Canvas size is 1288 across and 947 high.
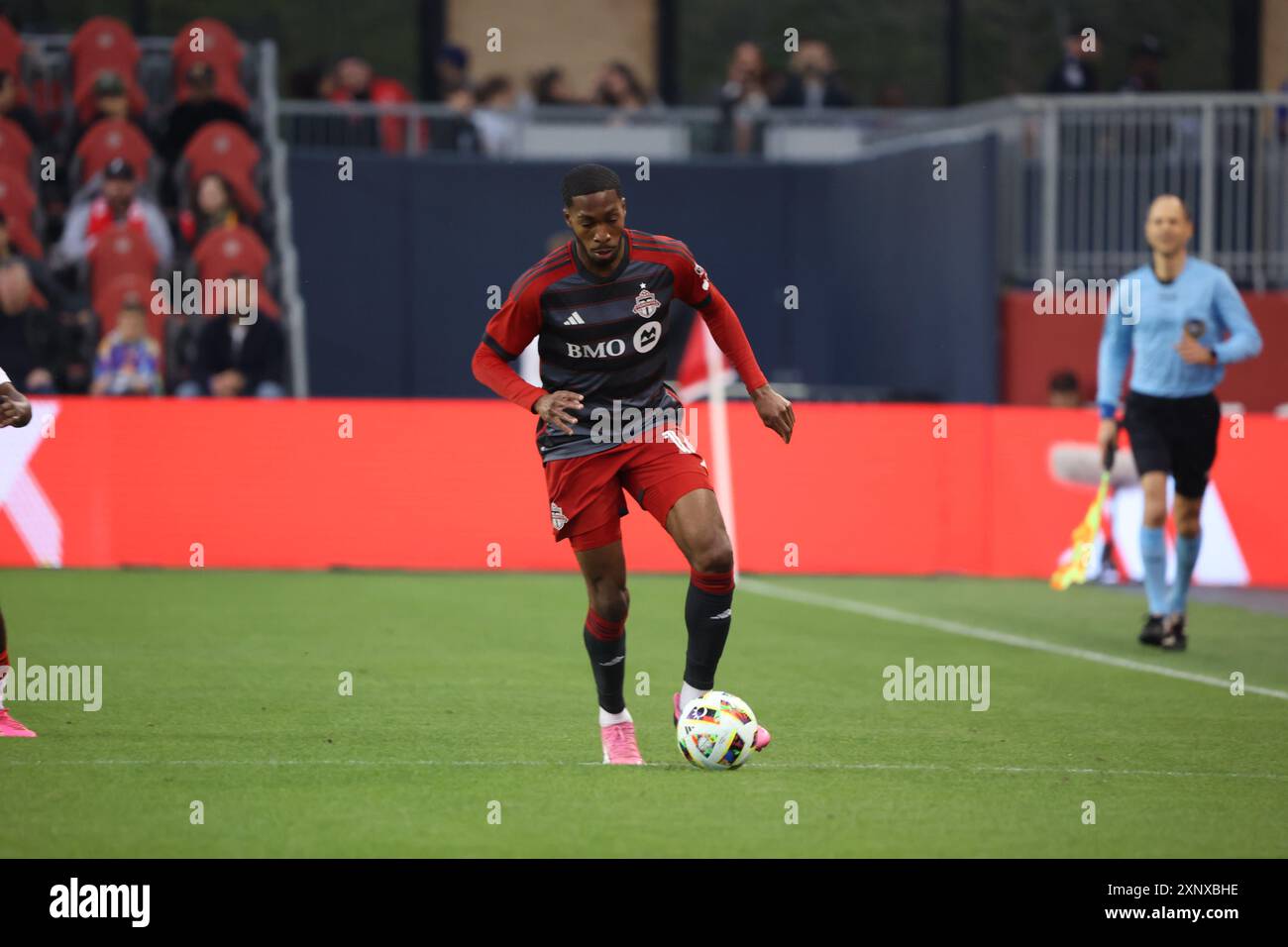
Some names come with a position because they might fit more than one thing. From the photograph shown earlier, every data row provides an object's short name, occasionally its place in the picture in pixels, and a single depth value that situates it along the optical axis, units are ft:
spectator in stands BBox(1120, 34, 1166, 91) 75.31
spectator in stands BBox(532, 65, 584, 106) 78.02
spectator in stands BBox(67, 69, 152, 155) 68.90
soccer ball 27.02
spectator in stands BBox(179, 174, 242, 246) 65.57
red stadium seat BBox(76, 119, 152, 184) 68.28
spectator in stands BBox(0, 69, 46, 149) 68.18
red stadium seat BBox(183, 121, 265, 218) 69.15
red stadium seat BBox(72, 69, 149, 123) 70.38
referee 40.50
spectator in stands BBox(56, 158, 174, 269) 64.85
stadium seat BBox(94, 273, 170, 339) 63.77
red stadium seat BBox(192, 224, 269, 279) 66.03
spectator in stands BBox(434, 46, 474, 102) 77.25
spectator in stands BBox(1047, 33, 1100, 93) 73.61
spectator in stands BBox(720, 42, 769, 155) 77.51
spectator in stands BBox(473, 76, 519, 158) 77.10
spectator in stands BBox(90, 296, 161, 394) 57.67
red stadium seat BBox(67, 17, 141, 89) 71.72
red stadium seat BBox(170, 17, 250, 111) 72.28
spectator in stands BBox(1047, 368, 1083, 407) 58.75
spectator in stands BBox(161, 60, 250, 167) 69.72
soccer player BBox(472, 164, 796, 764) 27.12
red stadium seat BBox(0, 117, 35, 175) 67.82
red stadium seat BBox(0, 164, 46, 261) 65.72
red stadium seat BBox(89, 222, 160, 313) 64.49
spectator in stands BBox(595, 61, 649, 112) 76.23
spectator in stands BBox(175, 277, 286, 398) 59.72
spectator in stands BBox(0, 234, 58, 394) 57.62
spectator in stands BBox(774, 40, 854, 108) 78.28
